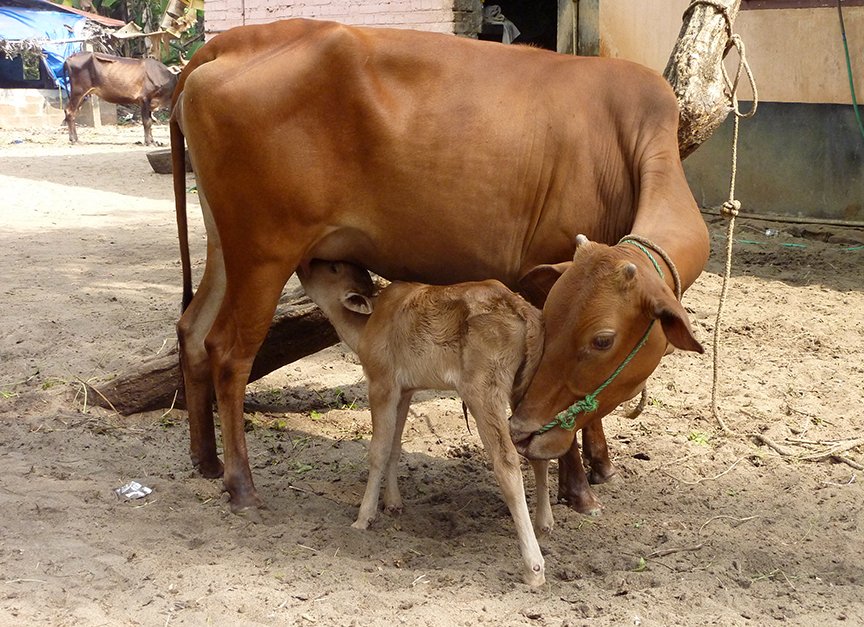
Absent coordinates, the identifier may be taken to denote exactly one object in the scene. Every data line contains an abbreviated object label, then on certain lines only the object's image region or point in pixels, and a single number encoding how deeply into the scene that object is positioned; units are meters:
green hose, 8.65
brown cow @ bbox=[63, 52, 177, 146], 24.31
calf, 3.81
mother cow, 4.17
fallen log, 5.35
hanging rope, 4.83
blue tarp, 27.83
